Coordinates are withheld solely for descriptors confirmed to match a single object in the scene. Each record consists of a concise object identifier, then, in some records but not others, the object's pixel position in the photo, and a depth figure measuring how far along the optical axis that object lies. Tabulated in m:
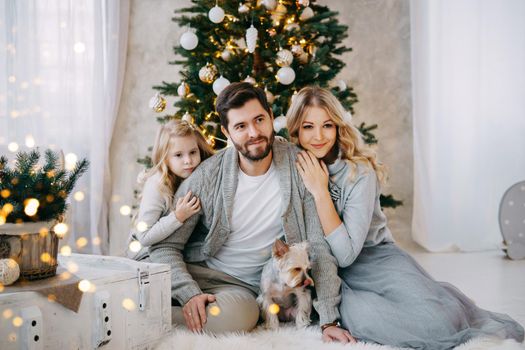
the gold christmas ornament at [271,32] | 2.95
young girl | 2.10
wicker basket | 1.48
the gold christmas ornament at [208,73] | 2.81
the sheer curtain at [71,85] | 3.49
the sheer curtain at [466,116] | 4.00
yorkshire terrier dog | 1.92
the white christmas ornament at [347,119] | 2.27
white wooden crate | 1.37
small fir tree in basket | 1.48
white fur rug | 1.75
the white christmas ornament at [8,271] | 1.42
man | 2.06
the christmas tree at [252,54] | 2.82
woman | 1.83
